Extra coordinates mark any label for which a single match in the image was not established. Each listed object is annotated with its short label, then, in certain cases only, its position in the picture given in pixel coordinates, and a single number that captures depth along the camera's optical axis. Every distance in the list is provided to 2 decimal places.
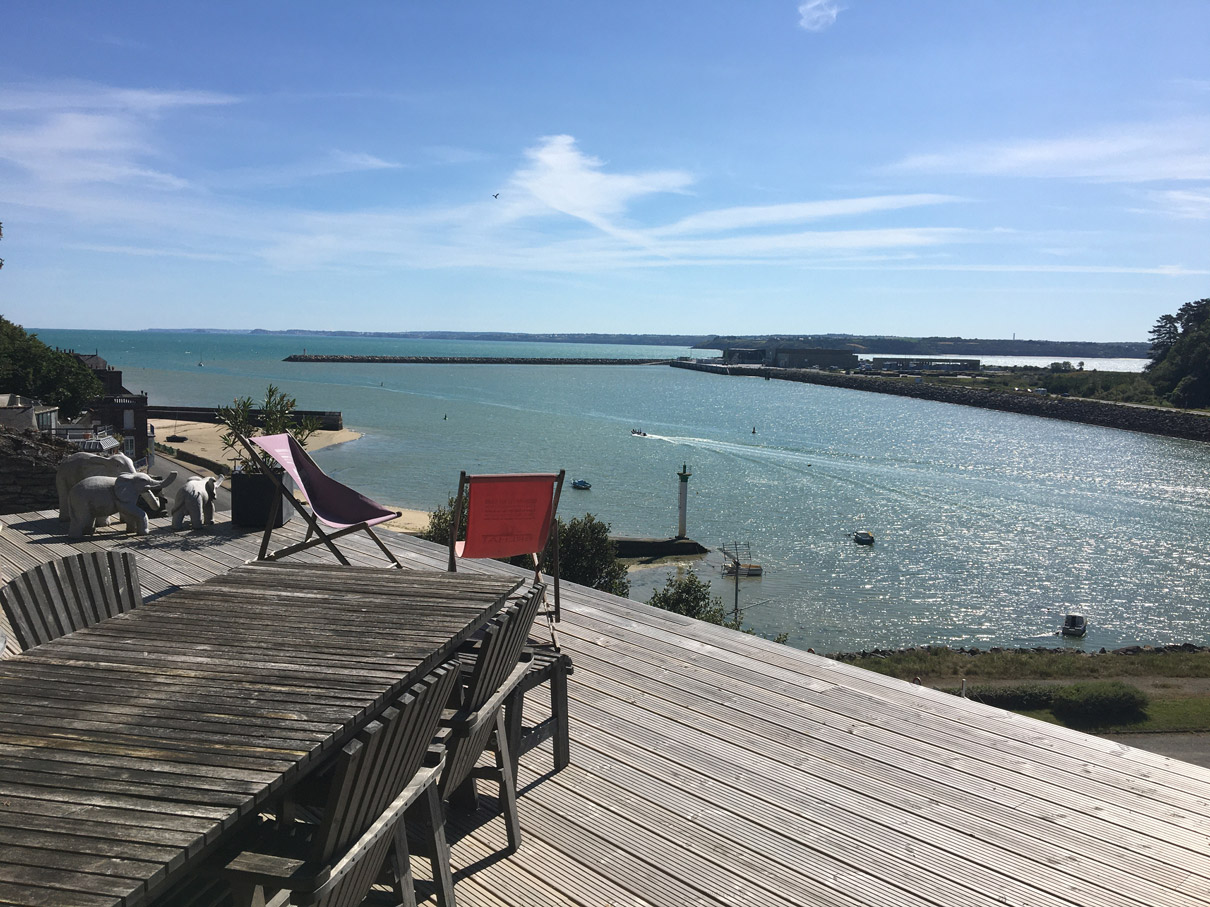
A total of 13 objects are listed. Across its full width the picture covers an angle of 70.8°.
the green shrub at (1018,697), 14.48
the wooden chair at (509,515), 4.21
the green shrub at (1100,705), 13.56
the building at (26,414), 22.98
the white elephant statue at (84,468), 6.75
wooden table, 1.29
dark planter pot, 6.98
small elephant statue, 6.81
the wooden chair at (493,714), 2.34
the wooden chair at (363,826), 1.54
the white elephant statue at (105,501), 6.52
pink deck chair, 4.86
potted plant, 6.93
